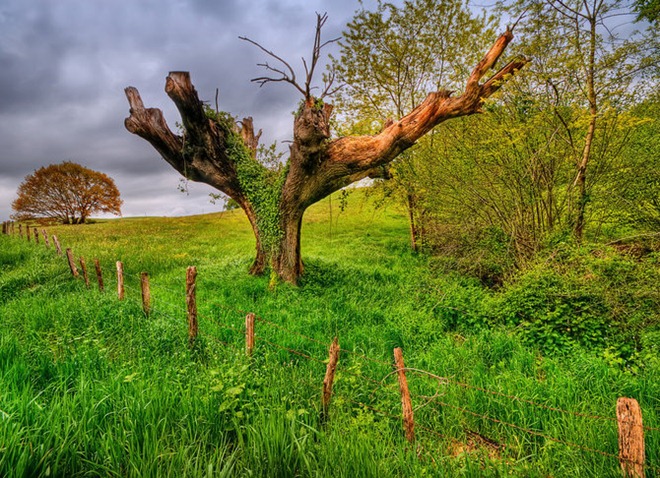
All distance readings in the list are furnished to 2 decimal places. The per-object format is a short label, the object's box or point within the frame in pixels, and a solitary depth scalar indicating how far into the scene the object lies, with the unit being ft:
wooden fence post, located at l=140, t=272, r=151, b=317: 21.07
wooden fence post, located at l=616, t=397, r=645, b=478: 7.48
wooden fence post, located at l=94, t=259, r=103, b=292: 27.37
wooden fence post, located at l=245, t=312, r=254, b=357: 14.96
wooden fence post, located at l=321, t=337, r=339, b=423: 11.15
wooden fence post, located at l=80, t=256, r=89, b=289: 28.76
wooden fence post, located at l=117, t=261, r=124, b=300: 24.09
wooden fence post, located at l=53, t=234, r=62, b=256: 40.72
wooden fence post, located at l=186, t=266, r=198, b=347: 17.10
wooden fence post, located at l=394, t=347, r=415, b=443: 10.73
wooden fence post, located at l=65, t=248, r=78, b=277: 31.57
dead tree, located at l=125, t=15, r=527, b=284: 25.16
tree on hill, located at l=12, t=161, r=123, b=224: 120.16
